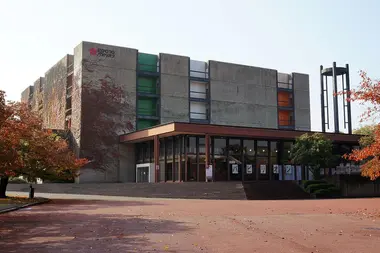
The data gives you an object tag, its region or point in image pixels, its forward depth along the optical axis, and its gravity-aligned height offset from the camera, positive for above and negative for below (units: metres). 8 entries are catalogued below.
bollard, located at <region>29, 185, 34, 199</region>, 27.69 -1.37
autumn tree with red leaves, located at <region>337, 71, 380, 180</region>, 16.75 +1.62
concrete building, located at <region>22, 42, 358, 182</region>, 44.91 +7.72
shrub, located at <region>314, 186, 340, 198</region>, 35.44 -1.67
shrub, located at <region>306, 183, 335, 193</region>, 36.09 -1.21
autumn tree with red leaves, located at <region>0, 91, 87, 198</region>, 24.71 +1.17
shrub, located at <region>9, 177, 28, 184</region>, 50.34 -1.02
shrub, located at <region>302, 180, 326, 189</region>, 37.03 -0.83
